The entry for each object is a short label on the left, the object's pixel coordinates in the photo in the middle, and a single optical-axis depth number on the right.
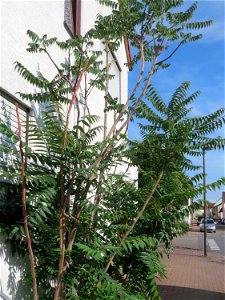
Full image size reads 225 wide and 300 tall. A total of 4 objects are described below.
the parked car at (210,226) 36.62
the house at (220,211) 63.54
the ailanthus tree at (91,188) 3.18
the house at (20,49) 3.54
